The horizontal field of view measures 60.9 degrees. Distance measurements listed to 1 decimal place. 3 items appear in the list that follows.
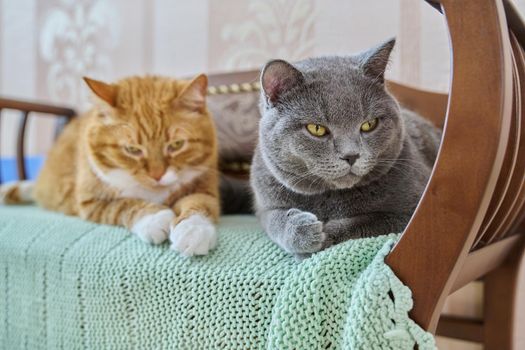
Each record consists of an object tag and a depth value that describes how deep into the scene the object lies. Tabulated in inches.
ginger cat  39.9
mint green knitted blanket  23.0
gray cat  28.3
